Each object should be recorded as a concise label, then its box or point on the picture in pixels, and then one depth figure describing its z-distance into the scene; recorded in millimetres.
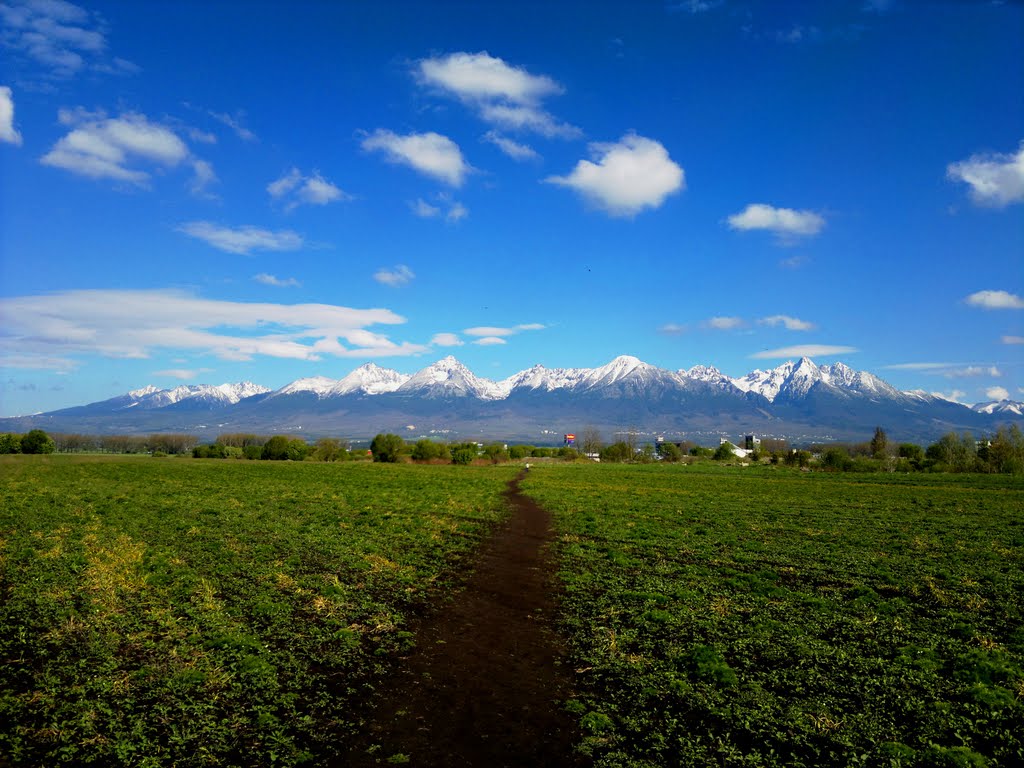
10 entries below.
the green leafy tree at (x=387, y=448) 139500
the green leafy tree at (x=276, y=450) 137250
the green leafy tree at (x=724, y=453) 171312
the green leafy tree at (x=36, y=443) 115500
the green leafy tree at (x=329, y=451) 139000
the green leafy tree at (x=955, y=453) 107688
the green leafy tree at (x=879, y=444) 141200
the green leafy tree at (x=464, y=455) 139875
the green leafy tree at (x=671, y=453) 182288
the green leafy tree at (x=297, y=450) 136625
